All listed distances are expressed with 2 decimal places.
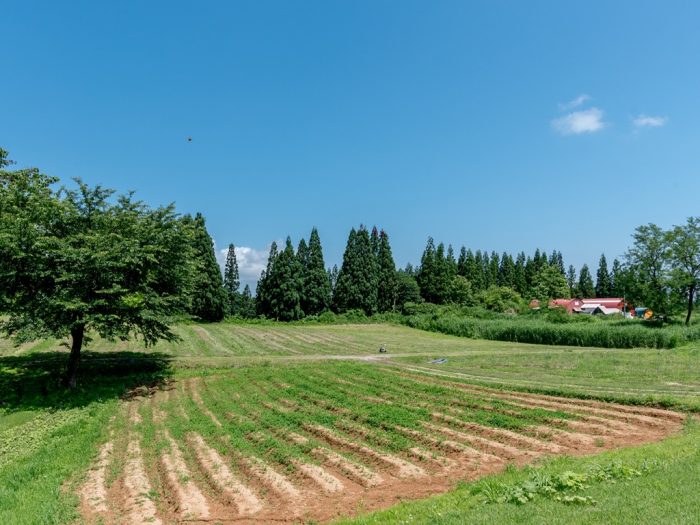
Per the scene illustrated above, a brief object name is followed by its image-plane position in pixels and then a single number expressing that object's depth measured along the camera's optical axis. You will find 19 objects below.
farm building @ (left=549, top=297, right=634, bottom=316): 100.79
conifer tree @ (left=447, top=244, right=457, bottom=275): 103.38
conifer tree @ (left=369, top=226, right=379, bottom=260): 96.07
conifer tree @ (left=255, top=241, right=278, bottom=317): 79.12
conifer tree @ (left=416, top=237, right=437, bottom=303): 97.78
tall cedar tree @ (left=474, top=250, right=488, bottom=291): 110.66
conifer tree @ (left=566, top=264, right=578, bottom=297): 145.52
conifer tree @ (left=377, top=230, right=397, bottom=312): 91.25
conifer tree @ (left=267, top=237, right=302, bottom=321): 76.36
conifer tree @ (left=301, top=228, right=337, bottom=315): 79.69
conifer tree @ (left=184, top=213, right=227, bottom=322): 66.19
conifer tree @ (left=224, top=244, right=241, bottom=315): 93.12
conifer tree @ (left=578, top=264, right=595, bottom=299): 134.75
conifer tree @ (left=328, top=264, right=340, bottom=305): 131.79
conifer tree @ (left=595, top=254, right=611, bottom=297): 132.00
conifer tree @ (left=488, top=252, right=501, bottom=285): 121.46
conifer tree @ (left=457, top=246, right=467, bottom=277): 116.89
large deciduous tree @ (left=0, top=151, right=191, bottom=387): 22.45
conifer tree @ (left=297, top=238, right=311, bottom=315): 78.44
